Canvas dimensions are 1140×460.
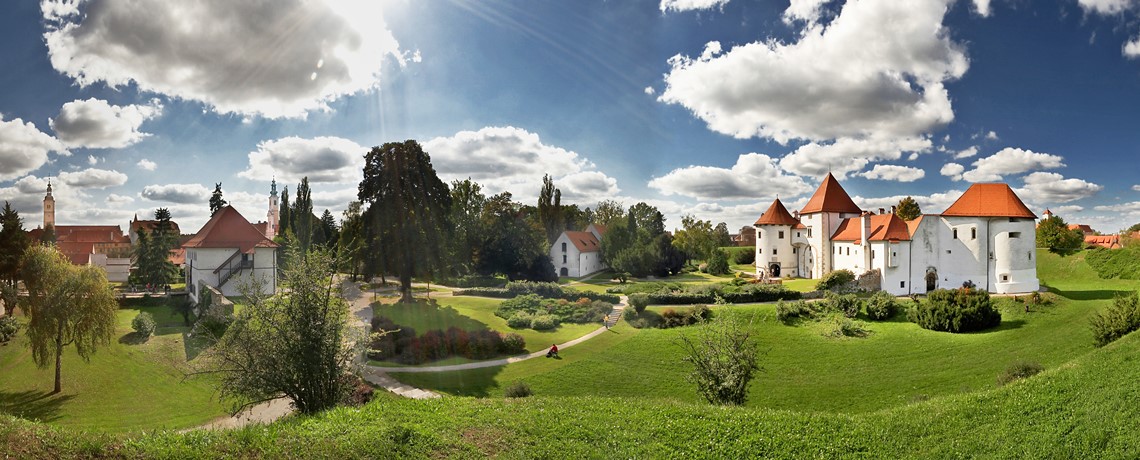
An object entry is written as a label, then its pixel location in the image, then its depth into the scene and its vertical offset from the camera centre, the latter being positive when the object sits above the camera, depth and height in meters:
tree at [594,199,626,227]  78.00 +5.38
